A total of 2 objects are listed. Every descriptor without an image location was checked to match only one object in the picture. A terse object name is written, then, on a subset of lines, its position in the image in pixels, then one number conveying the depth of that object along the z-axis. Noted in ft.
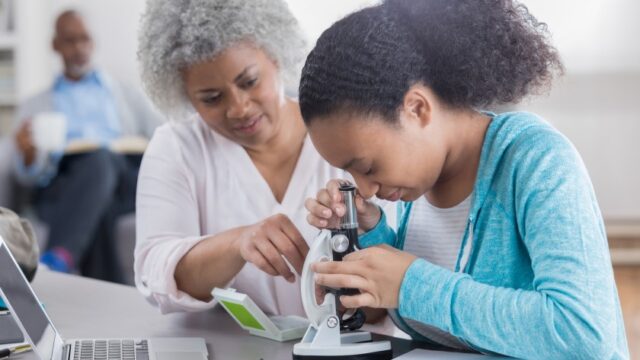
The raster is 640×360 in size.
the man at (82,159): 13.78
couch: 13.65
